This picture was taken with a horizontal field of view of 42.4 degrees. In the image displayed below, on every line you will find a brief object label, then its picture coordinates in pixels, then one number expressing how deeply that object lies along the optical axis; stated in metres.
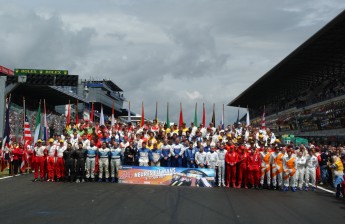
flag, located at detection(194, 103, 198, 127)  26.24
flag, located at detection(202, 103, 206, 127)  25.43
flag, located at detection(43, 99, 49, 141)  23.67
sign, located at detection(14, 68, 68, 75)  40.94
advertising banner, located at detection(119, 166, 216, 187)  15.85
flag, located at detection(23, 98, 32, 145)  20.36
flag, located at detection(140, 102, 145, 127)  24.38
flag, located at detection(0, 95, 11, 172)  19.89
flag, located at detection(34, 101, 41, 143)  20.69
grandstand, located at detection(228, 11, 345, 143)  30.62
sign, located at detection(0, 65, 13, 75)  33.83
